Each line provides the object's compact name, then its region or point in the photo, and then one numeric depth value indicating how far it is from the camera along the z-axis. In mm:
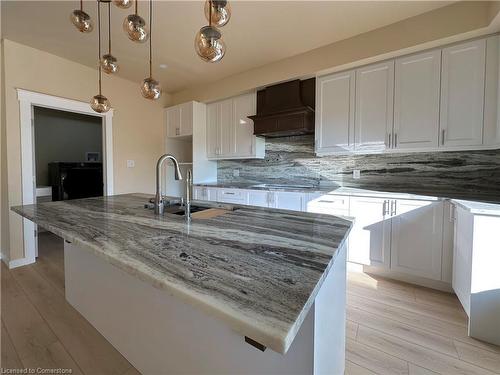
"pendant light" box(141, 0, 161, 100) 1825
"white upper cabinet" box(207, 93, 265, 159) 3381
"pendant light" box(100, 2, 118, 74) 1738
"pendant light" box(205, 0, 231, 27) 1160
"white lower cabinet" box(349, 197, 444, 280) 2064
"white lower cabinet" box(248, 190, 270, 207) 2922
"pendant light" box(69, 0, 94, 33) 1441
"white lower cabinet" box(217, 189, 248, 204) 3112
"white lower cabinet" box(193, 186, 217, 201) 3468
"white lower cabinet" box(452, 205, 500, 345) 1460
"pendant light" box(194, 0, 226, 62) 1189
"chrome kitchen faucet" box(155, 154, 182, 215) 1402
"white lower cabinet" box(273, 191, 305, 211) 2697
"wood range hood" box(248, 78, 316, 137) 2820
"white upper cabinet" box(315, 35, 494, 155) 1970
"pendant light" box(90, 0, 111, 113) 2000
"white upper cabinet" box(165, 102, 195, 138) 3786
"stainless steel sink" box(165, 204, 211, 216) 1657
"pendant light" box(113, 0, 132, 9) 1394
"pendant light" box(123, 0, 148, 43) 1446
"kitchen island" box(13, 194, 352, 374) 504
